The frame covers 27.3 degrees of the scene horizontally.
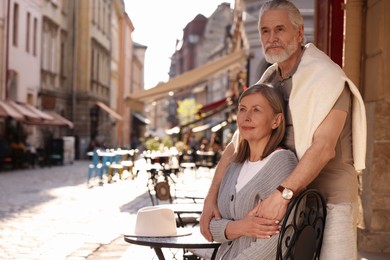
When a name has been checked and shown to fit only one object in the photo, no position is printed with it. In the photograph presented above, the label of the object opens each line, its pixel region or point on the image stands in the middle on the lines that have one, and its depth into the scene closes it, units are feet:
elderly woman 10.95
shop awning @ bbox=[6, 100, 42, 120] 93.76
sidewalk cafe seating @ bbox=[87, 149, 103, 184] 67.95
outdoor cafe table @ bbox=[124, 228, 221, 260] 12.37
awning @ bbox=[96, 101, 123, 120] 152.70
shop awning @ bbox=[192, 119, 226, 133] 132.50
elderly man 10.66
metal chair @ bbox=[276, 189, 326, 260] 10.77
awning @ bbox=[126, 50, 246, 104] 77.36
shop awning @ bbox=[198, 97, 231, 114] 112.57
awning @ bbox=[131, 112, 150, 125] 265.95
